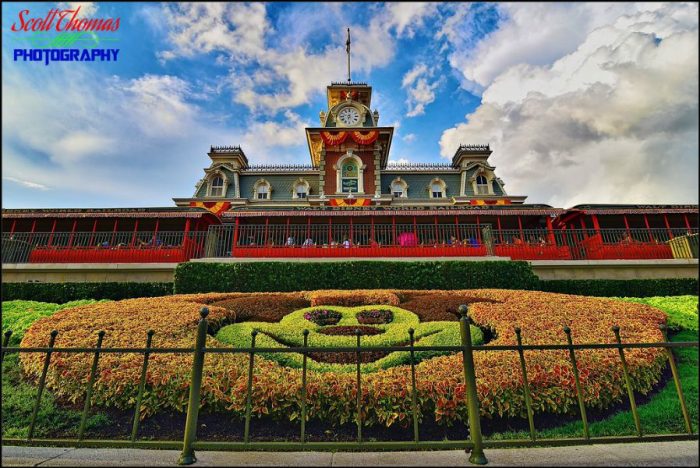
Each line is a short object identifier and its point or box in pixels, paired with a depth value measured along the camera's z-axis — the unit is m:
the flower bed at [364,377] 4.45
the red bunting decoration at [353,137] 28.80
